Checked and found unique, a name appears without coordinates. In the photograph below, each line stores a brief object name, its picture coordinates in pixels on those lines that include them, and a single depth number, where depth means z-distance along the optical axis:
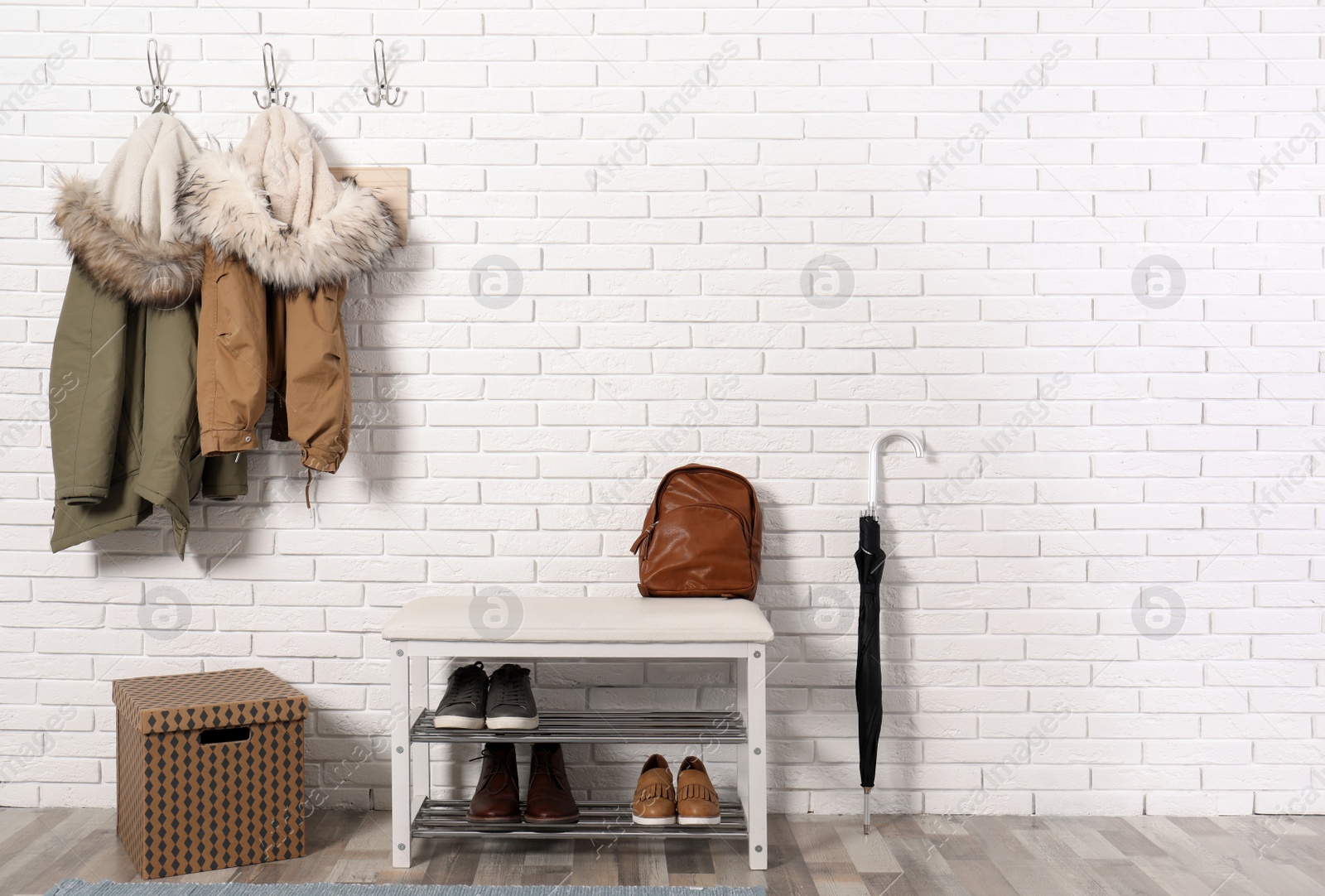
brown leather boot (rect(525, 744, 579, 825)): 2.26
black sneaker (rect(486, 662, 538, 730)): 2.22
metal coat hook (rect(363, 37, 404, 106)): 2.53
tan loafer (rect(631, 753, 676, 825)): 2.23
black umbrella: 2.42
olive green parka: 2.35
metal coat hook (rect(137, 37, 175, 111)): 2.53
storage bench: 2.15
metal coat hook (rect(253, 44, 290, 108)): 2.53
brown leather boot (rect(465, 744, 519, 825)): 2.28
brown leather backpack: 2.40
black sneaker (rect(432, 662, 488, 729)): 2.21
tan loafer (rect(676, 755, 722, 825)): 2.22
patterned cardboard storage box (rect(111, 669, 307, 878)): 2.15
